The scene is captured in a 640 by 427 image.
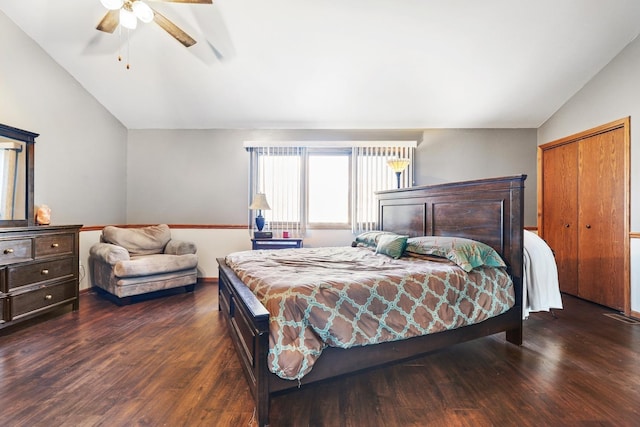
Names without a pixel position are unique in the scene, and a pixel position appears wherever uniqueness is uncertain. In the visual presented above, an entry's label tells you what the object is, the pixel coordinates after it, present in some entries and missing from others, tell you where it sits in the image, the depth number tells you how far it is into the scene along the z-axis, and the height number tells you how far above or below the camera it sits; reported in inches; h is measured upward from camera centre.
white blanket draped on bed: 99.1 -22.0
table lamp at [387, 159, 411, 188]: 161.2 +26.2
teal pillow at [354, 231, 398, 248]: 126.5 -11.1
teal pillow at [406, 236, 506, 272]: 85.6 -11.5
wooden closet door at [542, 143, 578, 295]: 150.6 +2.2
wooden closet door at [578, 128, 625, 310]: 128.0 -2.3
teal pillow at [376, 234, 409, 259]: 105.3 -11.6
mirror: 110.0 +13.8
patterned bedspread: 59.2 -20.0
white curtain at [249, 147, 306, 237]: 179.8 +17.3
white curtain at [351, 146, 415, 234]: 177.8 +20.7
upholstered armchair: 133.0 -22.5
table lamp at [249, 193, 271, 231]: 164.6 +4.4
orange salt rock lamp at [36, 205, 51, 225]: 122.3 -0.8
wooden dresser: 99.2 -20.6
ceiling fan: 85.0 +60.0
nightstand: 163.5 -16.1
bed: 59.4 -19.1
